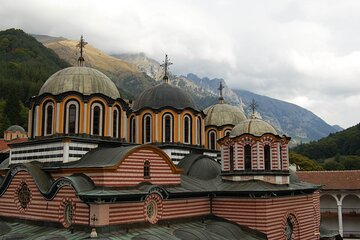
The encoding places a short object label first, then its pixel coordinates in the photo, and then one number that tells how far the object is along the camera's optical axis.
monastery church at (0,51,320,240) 18.34
